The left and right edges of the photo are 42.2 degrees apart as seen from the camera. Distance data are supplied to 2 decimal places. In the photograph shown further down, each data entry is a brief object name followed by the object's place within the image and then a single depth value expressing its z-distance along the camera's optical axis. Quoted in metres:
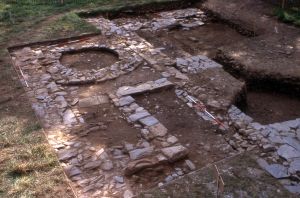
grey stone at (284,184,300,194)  4.82
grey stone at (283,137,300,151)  5.69
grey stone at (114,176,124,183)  5.12
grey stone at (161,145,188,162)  5.44
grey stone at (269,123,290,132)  6.09
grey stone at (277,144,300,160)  5.46
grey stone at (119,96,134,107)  6.80
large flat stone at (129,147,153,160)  5.54
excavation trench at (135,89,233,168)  5.71
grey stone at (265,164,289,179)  5.09
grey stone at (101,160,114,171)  5.35
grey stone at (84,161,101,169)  5.36
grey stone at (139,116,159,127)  6.23
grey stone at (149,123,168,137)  5.98
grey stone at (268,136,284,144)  5.76
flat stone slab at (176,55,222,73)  7.87
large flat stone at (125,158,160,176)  5.22
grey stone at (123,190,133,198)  4.87
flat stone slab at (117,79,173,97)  7.11
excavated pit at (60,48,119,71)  8.36
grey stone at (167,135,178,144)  5.82
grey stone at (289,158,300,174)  5.18
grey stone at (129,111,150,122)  6.39
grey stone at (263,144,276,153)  5.60
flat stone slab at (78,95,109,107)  6.86
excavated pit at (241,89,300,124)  7.09
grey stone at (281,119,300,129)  6.23
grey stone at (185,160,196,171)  5.37
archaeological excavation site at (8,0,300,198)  5.11
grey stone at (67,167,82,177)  5.23
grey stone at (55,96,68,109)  6.75
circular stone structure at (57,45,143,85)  7.67
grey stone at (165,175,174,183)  5.16
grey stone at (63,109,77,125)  6.32
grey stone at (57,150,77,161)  5.50
